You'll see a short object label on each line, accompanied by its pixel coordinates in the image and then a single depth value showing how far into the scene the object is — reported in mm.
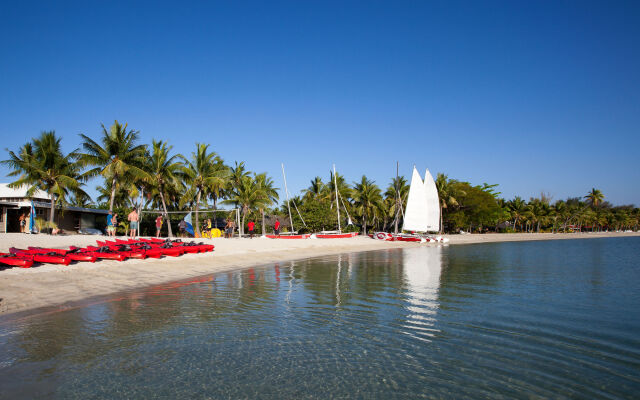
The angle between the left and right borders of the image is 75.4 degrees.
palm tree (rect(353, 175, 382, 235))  53094
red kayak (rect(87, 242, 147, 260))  16047
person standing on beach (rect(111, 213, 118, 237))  25738
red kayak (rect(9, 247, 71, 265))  13492
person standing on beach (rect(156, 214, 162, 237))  28673
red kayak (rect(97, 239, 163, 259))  16677
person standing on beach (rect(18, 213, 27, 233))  25666
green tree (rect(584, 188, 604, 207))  108750
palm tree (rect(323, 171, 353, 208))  52469
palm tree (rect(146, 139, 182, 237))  33344
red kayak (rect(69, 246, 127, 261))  15387
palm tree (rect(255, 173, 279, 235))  40406
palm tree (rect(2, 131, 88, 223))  27453
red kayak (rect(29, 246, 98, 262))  14062
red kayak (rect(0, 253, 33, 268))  12562
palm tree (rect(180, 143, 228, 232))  35844
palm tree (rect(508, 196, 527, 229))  79438
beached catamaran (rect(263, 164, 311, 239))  35344
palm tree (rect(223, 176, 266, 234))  39938
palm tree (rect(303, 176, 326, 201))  53781
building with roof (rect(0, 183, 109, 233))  27734
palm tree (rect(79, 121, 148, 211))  29391
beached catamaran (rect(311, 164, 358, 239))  38625
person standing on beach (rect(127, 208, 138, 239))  26453
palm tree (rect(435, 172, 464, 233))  60031
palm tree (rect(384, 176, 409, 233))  56375
